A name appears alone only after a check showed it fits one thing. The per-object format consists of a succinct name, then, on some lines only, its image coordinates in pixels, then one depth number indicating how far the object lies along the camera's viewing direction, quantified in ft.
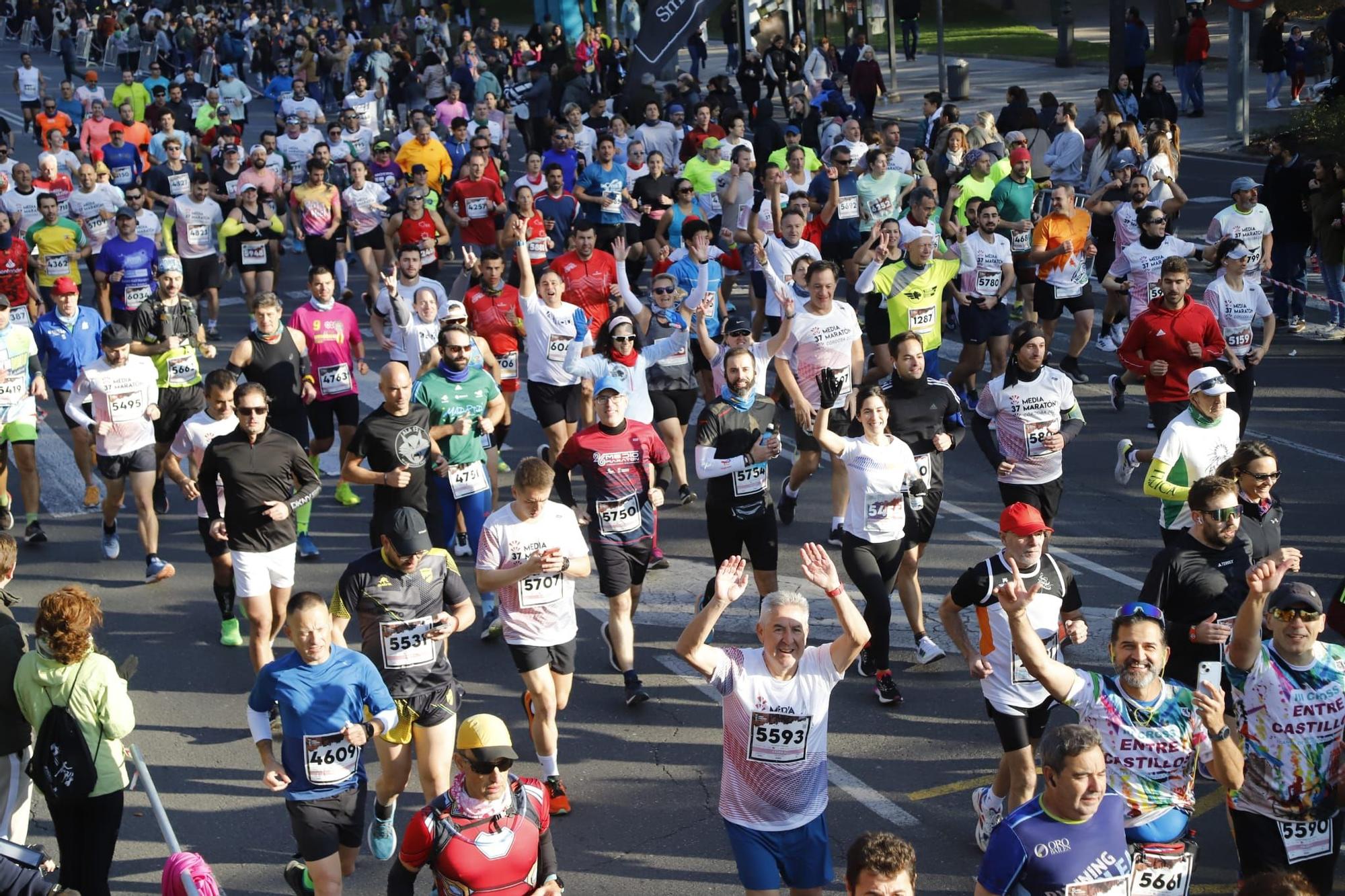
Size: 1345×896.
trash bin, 212.64
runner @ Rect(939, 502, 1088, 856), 49.08
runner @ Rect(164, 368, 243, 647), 66.54
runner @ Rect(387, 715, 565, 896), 39.17
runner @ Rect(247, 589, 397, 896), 45.98
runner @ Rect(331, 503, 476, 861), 50.90
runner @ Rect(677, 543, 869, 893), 42.75
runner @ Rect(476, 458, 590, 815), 54.39
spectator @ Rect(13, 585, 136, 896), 45.47
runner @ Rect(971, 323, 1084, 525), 68.08
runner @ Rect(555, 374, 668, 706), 61.11
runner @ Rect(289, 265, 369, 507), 82.12
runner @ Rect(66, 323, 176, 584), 75.20
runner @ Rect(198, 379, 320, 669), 62.54
